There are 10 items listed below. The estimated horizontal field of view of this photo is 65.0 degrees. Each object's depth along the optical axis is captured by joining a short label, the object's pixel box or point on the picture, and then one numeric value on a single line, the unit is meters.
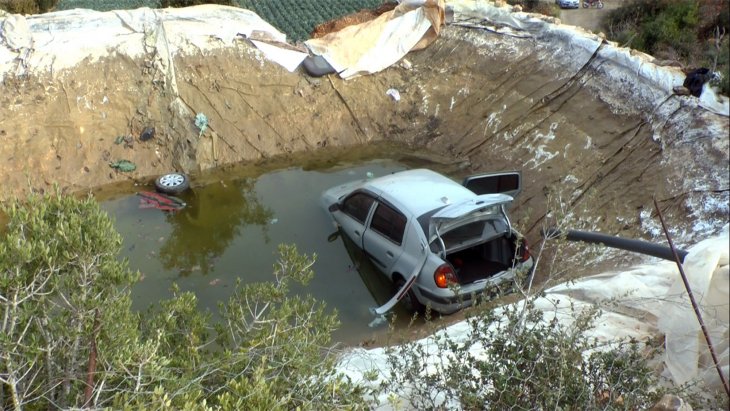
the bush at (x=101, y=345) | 3.65
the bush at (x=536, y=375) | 4.12
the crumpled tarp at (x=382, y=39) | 12.64
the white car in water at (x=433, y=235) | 6.97
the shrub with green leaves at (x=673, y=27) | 10.54
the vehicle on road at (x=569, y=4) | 19.06
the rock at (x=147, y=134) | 11.28
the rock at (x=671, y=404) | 4.19
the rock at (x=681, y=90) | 9.16
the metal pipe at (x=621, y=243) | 5.39
